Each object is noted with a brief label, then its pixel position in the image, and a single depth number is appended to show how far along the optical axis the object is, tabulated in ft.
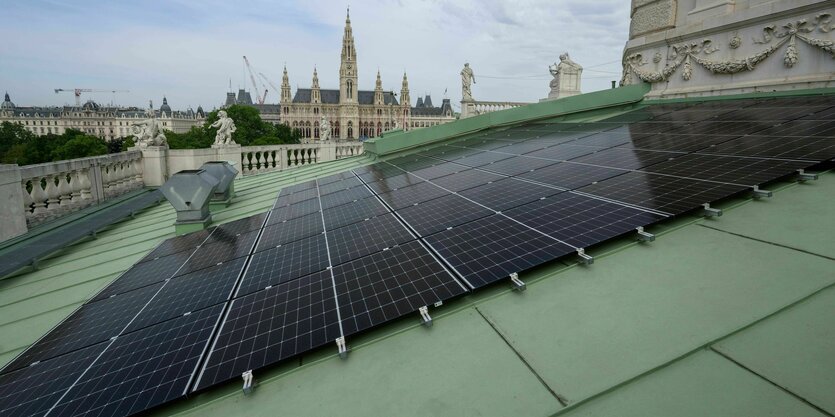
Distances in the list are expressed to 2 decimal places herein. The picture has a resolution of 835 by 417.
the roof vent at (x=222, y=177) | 41.22
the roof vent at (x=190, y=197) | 33.76
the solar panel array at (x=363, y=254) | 14.25
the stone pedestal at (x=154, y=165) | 60.13
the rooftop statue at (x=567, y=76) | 100.27
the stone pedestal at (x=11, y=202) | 32.48
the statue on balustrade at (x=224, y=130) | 72.13
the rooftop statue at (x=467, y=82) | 117.60
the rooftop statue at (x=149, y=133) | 60.44
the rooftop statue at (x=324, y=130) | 92.73
